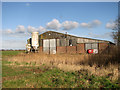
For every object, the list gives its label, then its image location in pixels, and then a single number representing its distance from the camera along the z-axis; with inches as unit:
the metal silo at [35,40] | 1031.6
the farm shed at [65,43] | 990.6
